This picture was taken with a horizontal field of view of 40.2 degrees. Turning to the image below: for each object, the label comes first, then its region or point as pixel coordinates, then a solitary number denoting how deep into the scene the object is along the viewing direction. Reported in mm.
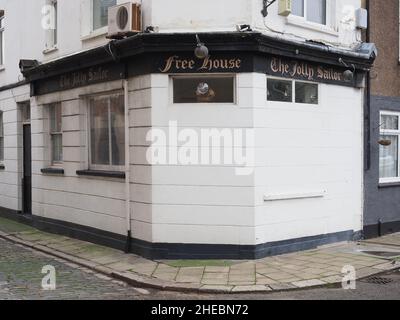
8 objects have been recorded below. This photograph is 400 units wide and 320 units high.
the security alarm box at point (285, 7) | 9570
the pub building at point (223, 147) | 9320
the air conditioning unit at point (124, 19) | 9453
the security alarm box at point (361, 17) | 11344
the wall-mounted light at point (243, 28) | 9125
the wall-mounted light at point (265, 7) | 9375
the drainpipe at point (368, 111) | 11711
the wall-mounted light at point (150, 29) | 9289
